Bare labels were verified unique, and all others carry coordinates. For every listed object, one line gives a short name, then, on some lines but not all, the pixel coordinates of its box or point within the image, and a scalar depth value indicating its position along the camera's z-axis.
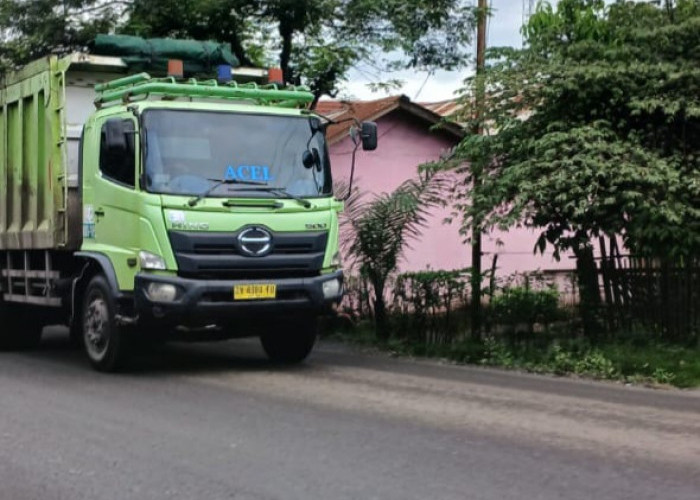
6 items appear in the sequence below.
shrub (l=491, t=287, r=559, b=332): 12.24
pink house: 19.34
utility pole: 12.28
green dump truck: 9.66
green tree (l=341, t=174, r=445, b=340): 13.12
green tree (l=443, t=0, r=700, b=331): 10.90
